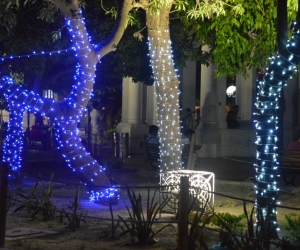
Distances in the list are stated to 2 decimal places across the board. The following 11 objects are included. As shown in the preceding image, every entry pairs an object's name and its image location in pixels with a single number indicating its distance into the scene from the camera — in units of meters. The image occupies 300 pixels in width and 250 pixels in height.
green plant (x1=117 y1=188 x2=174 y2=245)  8.15
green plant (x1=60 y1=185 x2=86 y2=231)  9.08
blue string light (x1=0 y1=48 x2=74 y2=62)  14.51
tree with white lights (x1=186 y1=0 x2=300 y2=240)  7.79
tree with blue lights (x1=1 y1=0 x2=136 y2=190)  11.23
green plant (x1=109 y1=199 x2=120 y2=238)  8.54
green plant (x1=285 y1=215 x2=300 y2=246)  8.10
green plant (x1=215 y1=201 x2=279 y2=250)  7.18
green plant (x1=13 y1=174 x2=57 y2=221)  9.84
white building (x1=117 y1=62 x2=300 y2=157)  22.75
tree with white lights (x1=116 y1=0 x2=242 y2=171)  11.66
